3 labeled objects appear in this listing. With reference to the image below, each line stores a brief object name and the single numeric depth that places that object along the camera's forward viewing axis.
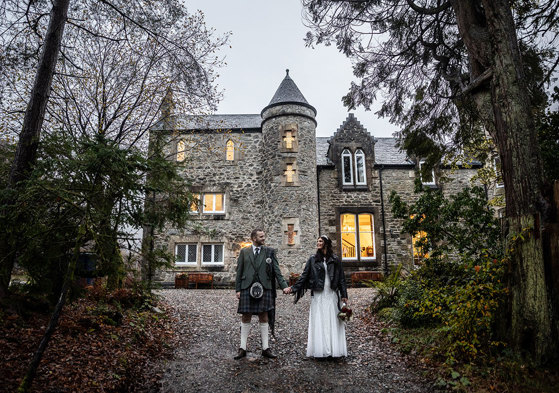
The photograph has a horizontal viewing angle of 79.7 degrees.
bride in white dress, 5.22
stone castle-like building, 16.09
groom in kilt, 5.26
